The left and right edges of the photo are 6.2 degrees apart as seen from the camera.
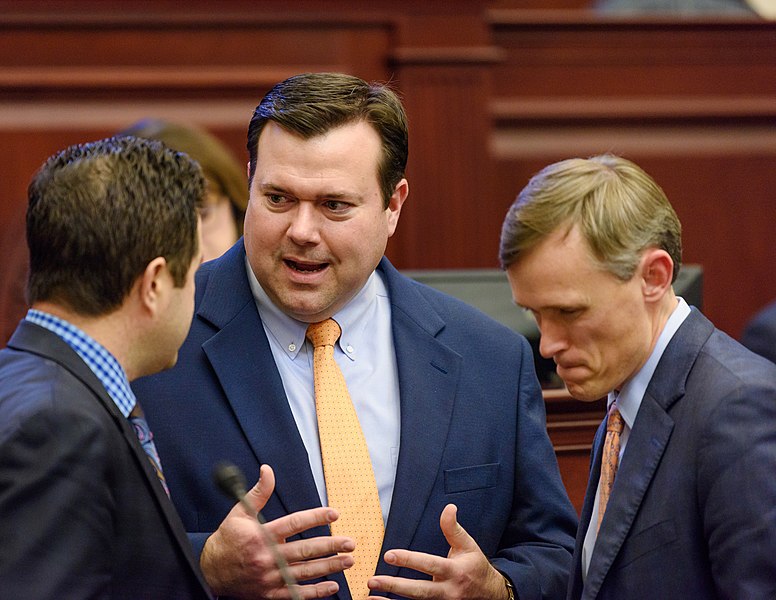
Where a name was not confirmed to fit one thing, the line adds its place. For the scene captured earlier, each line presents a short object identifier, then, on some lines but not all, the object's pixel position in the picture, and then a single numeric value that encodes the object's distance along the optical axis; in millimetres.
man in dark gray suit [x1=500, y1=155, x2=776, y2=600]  6846
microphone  6847
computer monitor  7456
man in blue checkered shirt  6761
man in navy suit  7117
